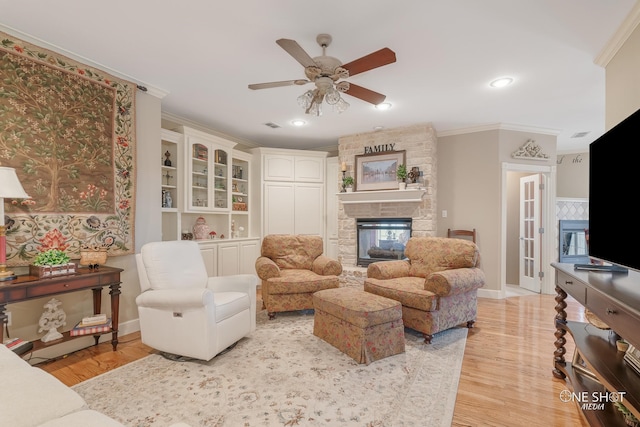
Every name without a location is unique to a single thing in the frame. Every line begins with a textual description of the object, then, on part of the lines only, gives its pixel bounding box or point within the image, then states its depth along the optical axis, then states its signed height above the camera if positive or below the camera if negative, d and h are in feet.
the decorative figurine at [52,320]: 7.76 -2.90
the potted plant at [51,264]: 7.28 -1.34
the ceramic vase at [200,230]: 14.28 -0.91
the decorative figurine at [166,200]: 12.72 +0.46
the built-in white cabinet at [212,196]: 13.10 +0.72
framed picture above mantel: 15.37 +2.19
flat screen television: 4.84 +0.32
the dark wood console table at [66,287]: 6.54 -1.88
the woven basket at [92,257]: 8.25 -1.28
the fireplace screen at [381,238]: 15.49 -1.43
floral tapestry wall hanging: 7.43 +1.66
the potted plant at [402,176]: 14.74 +1.75
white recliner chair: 7.64 -2.53
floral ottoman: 7.81 -3.13
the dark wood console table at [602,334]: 4.25 -2.61
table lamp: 6.50 +0.37
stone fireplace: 14.70 +0.73
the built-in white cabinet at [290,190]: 17.08 +1.23
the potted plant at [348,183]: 16.20 +1.50
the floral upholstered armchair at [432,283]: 9.11 -2.44
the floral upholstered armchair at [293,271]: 11.32 -2.51
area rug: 5.74 -3.96
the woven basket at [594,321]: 5.94 -2.23
